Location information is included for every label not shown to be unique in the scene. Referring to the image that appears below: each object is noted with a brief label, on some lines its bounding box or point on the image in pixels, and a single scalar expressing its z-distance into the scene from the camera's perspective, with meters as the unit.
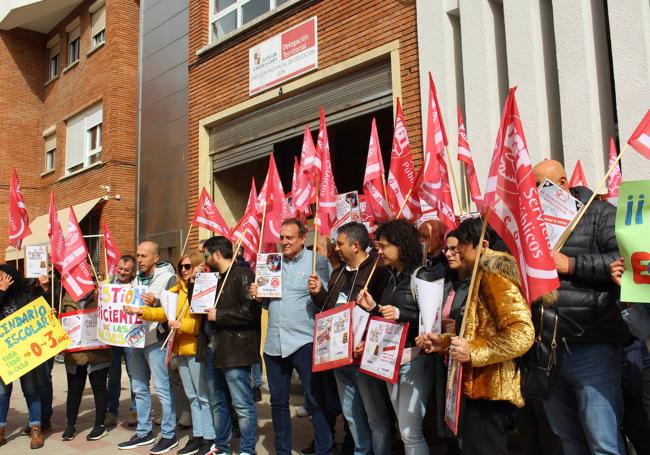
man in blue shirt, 4.53
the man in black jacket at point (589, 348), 3.00
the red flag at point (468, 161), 5.77
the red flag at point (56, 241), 6.51
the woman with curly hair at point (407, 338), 3.63
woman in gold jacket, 2.78
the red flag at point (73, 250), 6.23
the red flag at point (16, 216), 7.16
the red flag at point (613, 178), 5.40
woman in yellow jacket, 5.18
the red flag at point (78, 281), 6.13
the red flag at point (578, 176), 5.88
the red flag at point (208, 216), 7.20
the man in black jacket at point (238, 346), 4.74
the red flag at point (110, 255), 8.03
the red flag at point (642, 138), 3.36
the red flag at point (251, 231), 6.30
